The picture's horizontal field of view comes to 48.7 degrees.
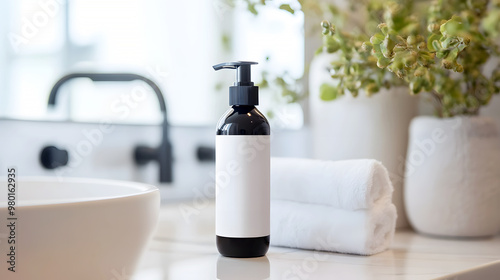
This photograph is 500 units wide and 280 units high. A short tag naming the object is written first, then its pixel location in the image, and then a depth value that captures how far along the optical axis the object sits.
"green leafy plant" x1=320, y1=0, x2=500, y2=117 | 0.63
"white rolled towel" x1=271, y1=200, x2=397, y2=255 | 0.70
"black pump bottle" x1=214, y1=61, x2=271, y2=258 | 0.66
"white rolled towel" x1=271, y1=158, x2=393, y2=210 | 0.70
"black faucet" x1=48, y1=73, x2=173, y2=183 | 0.87
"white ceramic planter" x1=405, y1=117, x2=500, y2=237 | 0.87
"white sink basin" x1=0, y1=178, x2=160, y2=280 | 0.44
